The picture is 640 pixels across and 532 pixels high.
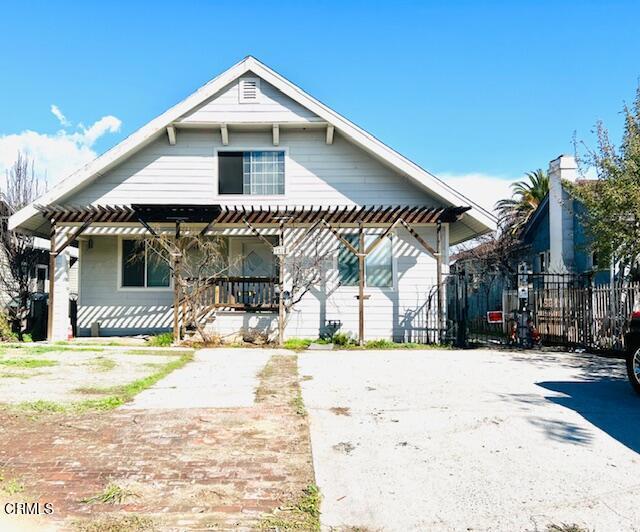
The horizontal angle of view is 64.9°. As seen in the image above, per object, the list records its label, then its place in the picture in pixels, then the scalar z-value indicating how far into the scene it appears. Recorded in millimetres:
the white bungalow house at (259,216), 13164
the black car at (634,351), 6797
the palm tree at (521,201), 28203
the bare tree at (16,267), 16422
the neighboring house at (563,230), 17891
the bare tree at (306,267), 13445
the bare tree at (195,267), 12875
